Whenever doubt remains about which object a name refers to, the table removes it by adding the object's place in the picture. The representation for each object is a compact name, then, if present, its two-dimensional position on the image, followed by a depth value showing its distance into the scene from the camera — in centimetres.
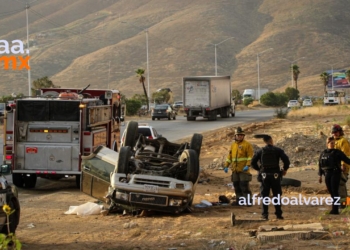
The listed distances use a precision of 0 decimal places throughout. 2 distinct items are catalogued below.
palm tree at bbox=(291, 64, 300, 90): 12244
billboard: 13942
